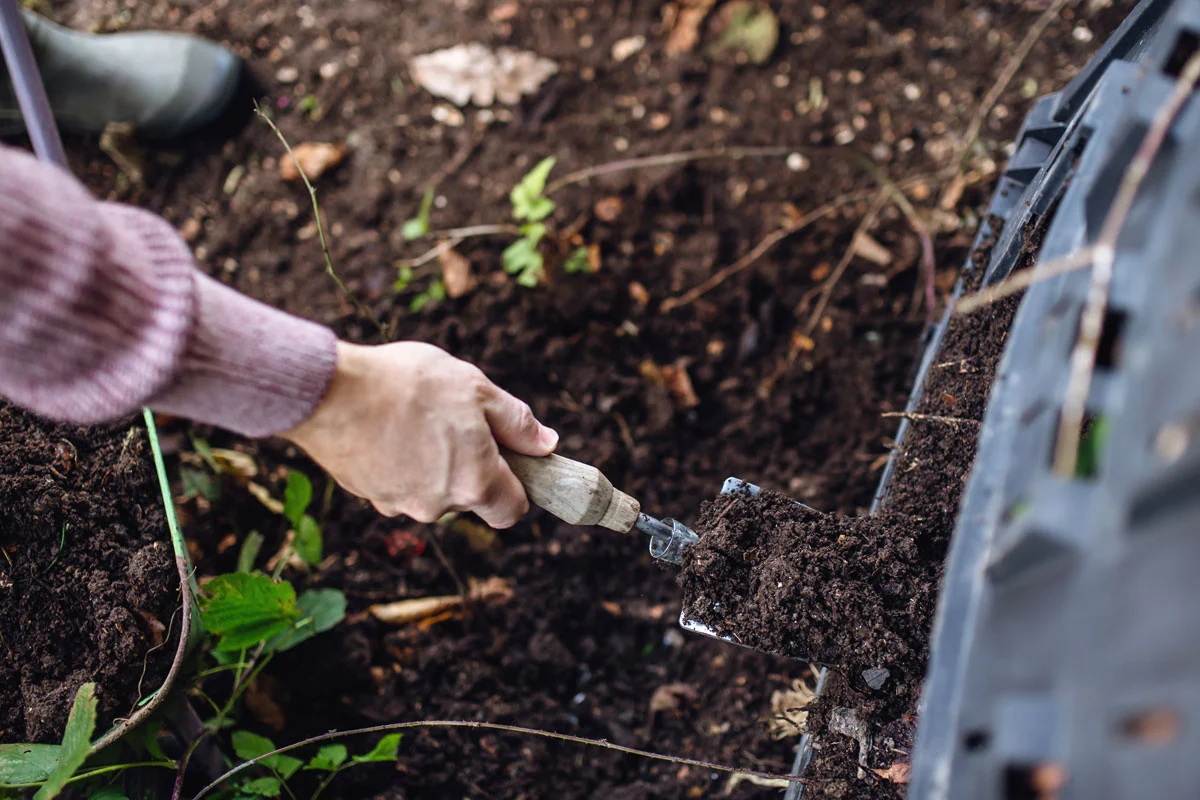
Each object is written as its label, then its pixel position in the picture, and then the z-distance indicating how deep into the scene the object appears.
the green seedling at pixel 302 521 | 0.99
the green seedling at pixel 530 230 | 1.10
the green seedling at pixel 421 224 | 1.15
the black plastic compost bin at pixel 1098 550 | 0.58
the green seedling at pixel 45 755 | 0.79
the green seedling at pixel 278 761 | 0.91
